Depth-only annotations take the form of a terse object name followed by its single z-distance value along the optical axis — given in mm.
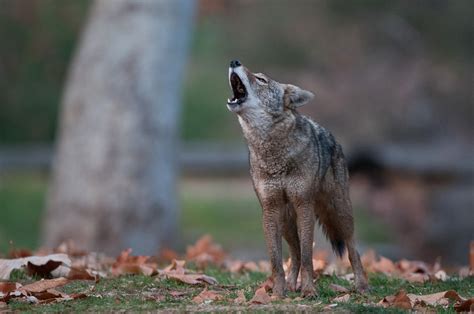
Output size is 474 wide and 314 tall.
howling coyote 16125
